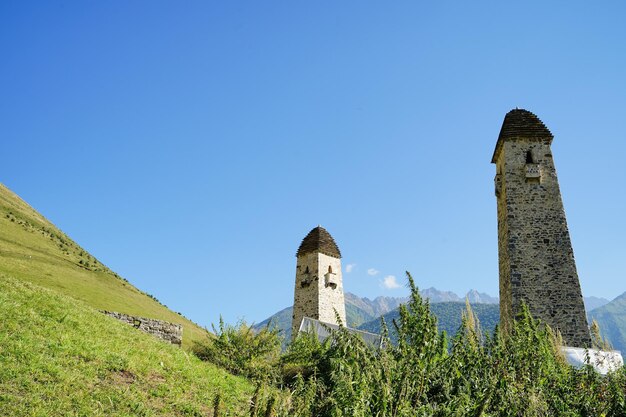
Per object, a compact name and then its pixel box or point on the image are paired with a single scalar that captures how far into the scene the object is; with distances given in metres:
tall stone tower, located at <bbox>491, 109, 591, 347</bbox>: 17.84
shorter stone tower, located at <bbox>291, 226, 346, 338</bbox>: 26.38
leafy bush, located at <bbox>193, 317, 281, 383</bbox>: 13.22
